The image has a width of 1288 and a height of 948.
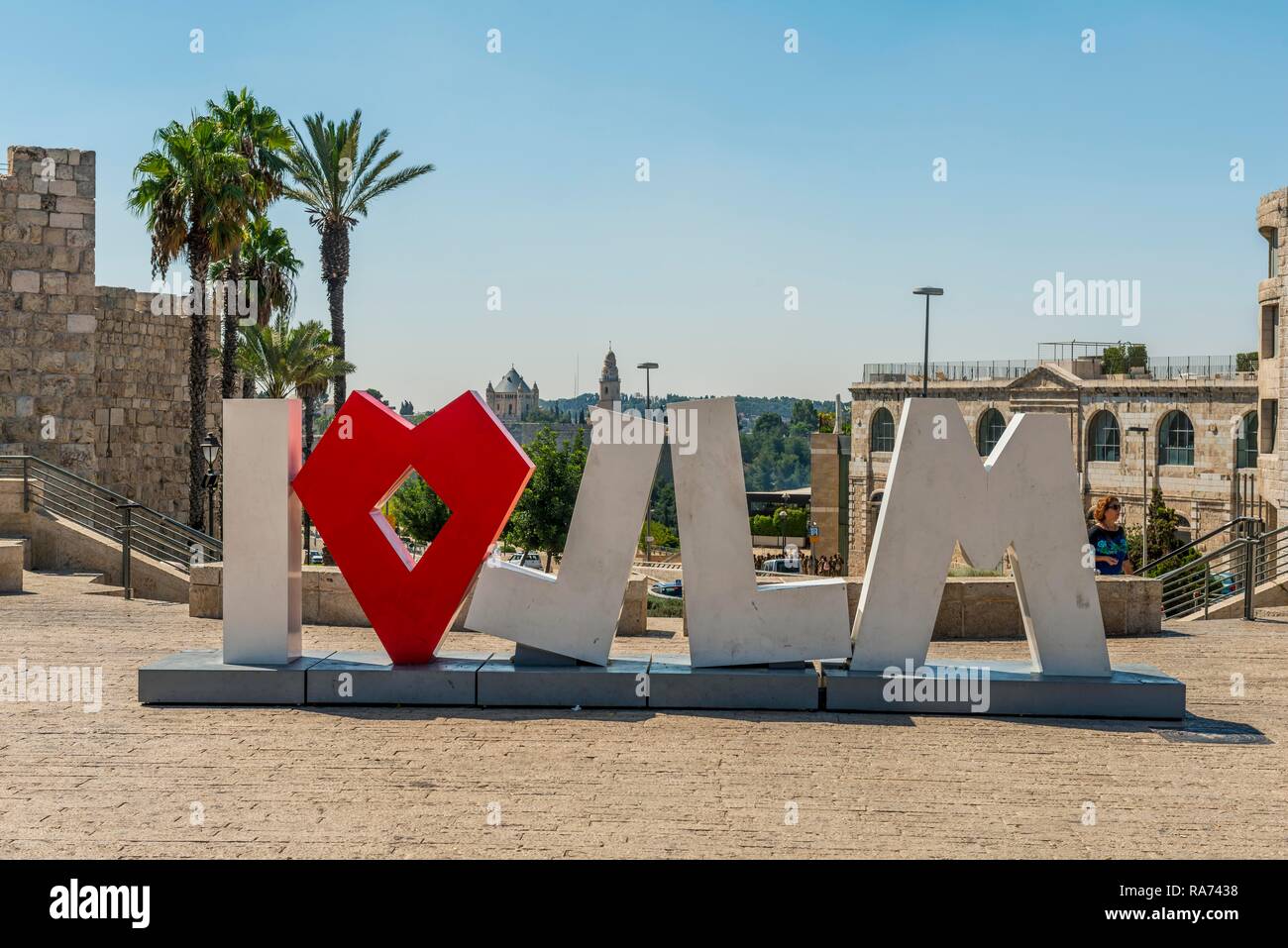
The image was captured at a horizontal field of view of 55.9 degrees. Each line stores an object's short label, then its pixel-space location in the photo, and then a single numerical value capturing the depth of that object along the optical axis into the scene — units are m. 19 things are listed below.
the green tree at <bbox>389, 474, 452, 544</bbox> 45.88
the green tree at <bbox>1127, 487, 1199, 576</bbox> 48.38
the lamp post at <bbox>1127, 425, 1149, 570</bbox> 50.72
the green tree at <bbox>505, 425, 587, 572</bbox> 45.56
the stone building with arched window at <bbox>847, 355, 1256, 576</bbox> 49.06
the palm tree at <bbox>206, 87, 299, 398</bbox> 27.11
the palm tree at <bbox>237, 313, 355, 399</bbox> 34.06
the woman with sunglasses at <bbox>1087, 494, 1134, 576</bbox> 12.10
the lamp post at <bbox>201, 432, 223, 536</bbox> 22.67
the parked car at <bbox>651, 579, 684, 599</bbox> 42.28
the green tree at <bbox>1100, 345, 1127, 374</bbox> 67.94
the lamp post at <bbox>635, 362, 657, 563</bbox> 48.78
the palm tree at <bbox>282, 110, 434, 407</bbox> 31.36
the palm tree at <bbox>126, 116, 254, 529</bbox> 24.02
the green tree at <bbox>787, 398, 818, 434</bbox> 179.64
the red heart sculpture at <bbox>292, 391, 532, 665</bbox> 9.40
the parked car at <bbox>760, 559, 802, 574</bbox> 53.59
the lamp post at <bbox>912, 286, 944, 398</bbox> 38.16
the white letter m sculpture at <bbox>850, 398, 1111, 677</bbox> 9.39
